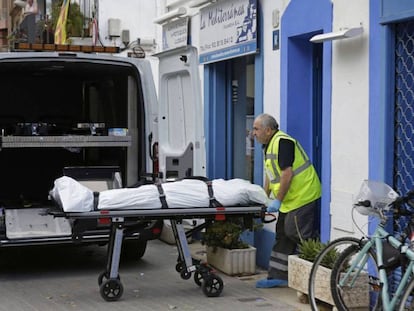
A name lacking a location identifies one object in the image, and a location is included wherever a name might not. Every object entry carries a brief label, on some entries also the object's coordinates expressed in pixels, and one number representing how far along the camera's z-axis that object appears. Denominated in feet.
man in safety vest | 23.67
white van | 25.84
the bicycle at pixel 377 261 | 17.01
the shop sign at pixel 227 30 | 28.94
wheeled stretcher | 21.75
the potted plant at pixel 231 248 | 26.37
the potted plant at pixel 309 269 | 20.25
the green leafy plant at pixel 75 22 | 57.62
